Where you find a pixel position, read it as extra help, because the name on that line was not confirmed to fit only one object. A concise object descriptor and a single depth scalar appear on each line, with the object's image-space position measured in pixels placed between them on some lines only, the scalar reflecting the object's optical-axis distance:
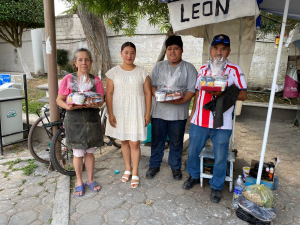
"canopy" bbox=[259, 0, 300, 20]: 2.78
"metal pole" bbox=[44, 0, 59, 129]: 3.17
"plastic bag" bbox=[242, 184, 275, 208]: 2.42
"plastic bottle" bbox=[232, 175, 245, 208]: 2.75
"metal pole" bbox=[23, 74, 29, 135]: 4.26
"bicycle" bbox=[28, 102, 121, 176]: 3.26
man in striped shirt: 2.60
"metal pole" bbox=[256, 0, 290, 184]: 2.39
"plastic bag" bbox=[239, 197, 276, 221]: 2.37
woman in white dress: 2.95
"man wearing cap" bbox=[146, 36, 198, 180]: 3.00
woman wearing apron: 2.74
